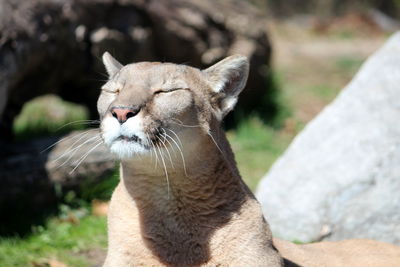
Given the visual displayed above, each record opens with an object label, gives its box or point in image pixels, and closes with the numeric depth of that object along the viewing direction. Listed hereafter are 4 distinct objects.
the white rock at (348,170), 10.62
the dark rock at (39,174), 12.50
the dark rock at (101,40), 12.98
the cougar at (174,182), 7.22
